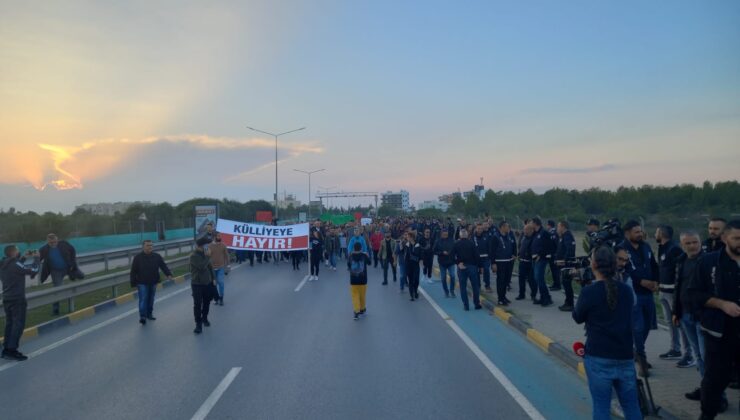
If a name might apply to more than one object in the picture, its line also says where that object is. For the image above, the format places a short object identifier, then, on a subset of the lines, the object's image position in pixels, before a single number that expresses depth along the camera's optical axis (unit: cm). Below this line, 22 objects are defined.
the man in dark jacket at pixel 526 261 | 1242
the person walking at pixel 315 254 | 1898
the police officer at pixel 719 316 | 469
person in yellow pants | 1118
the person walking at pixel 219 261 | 1329
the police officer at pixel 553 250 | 1221
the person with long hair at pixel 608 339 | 423
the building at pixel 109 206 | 10180
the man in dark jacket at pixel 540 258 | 1196
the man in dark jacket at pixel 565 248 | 1111
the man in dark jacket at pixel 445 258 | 1424
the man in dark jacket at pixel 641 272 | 686
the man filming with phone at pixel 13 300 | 850
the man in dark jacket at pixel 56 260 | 1316
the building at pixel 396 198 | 17525
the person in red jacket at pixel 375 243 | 2184
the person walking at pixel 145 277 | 1134
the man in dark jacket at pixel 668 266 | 690
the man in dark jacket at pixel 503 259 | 1219
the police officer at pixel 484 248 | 1323
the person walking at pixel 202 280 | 1030
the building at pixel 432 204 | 14432
